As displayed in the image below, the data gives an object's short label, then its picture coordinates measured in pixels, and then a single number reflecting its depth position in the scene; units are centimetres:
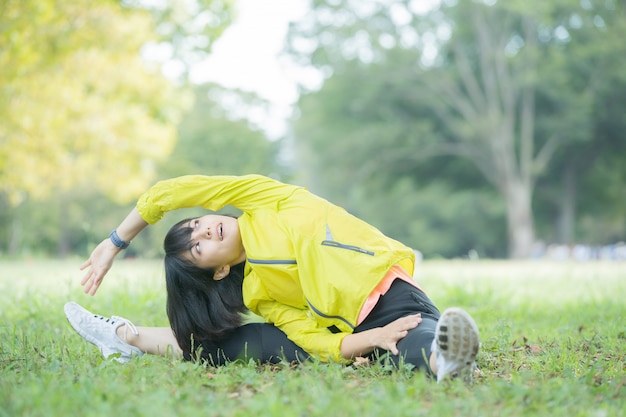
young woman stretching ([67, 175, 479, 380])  338
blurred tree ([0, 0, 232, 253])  1221
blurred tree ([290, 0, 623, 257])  2355
